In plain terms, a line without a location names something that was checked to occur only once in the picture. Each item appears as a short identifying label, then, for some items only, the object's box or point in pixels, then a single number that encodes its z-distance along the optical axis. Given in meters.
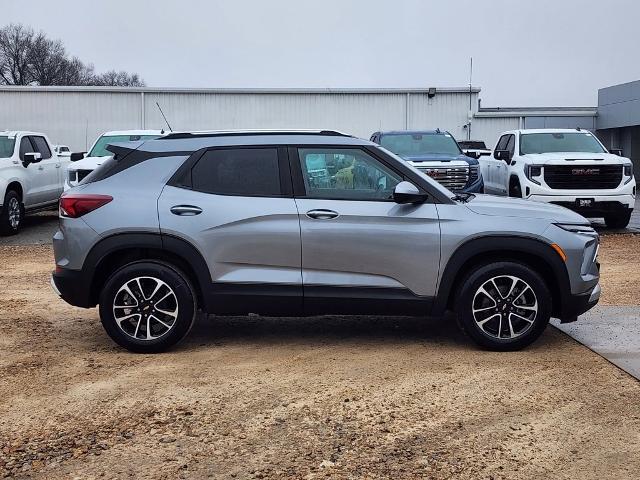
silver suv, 6.12
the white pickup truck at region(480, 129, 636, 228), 14.48
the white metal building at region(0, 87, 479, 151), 30.06
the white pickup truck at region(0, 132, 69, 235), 14.88
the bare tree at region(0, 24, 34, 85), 77.93
